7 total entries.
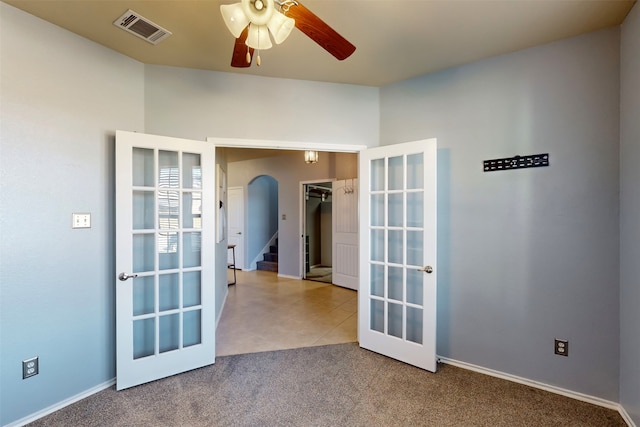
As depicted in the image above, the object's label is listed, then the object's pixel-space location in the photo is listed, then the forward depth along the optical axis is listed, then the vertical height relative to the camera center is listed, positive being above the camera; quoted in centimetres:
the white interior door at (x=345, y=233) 532 -38
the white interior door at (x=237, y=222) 698 -22
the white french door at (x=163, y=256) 225 -37
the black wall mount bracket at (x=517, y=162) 225 +42
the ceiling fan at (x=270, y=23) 132 +93
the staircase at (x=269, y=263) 693 -121
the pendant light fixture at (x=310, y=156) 504 +101
